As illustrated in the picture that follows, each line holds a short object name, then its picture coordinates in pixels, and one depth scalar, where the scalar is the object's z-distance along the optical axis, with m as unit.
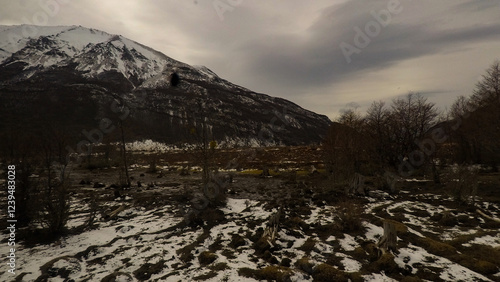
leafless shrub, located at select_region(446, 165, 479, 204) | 13.37
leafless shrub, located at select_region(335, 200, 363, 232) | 10.46
